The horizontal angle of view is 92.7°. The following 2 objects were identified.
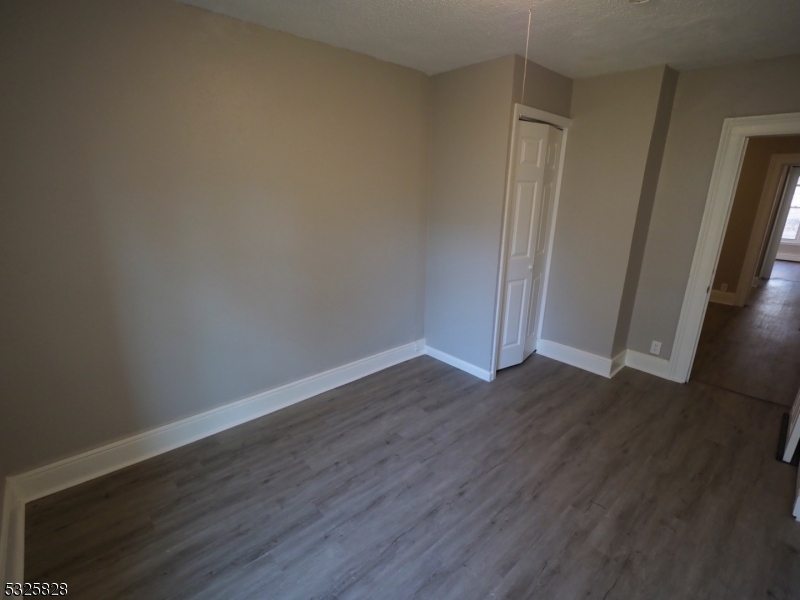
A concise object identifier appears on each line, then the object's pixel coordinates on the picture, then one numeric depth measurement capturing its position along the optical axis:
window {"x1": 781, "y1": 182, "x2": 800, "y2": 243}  9.77
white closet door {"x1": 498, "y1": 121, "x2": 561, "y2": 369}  3.01
